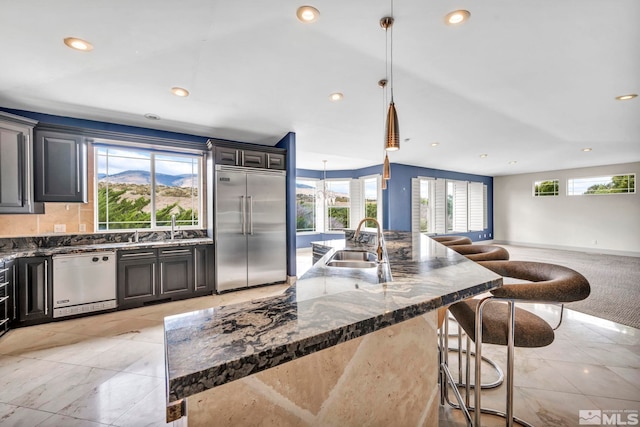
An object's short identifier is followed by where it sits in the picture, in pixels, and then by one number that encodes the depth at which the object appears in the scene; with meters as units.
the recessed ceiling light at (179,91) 2.84
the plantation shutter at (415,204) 7.44
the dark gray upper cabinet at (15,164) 2.75
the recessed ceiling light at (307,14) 1.82
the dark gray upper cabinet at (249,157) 3.95
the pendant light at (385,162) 2.99
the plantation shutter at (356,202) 7.90
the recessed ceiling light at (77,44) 2.03
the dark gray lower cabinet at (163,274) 3.34
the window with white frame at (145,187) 3.80
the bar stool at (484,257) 1.89
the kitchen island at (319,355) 0.51
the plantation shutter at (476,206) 9.04
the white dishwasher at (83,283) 2.98
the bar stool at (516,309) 1.09
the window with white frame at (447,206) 7.62
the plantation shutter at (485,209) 9.27
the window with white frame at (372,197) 7.39
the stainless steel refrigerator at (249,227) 3.93
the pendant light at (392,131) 1.67
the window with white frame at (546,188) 8.08
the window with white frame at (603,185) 6.90
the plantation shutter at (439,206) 7.99
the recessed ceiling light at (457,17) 1.84
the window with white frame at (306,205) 8.03
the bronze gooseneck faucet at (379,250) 1.70
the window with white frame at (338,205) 8.12
